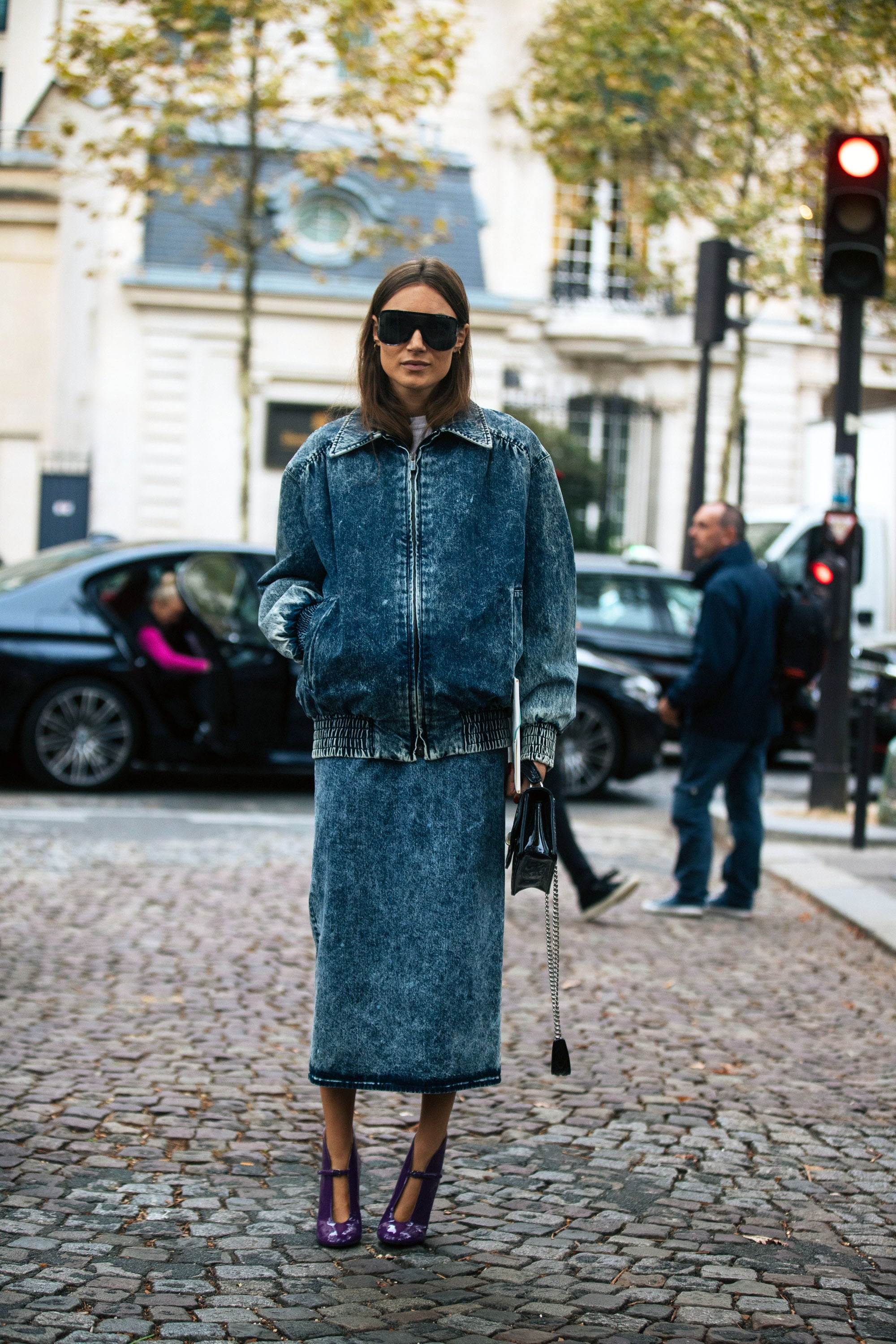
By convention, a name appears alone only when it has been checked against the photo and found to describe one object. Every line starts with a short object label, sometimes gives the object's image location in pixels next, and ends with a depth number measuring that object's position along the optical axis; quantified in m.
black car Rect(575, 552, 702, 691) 13.52
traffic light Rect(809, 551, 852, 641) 10.20
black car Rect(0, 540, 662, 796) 10.21
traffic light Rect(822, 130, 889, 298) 9.56
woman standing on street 3.28
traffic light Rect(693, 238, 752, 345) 12.86
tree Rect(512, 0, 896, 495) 19.89
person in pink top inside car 10.36
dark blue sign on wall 24.28
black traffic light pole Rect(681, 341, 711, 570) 13.30
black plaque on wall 24.44
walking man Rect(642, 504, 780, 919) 7.33
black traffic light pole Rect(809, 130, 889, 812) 9.59
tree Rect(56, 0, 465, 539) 18.19
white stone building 24.11
